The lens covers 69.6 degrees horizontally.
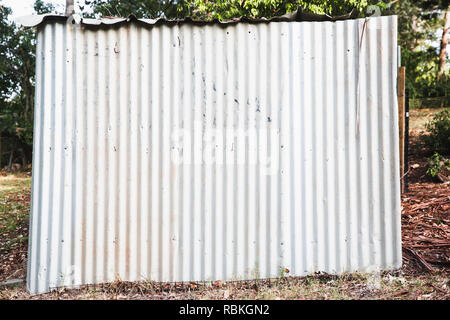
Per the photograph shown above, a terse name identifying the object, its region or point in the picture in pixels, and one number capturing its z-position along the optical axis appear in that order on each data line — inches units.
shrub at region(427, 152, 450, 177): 260.9
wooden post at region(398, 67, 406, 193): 195.7
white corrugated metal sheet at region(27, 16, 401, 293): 138.4
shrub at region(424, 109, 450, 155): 319.0
